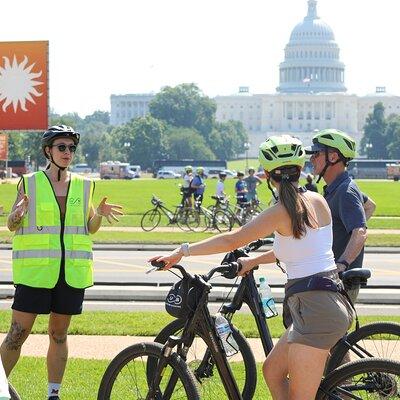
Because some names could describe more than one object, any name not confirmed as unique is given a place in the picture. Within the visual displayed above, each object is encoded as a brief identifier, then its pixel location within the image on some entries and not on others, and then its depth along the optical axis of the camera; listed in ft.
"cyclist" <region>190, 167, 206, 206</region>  112.57
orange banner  118.32
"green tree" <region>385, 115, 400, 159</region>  611.14
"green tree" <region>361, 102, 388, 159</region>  652.07
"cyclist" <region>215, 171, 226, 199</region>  113.90
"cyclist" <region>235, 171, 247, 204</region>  113.19
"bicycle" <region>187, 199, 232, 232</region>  101.81
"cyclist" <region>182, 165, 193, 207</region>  110.11
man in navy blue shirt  25.08
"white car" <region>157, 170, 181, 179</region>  451.94
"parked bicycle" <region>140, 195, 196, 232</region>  103.48
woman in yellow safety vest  25.34
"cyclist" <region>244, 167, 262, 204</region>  118.11
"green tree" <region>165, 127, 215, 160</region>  597.11
